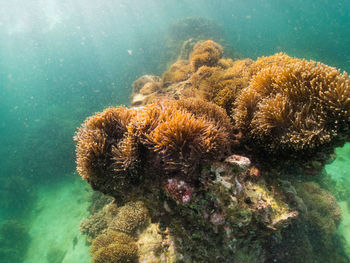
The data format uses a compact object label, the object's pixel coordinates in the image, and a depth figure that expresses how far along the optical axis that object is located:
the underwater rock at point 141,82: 10.96
